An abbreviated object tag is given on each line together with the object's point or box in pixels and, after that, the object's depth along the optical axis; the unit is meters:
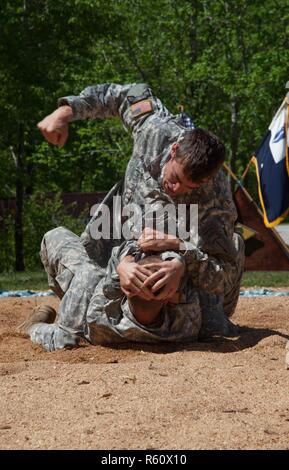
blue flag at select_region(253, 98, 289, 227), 17.21
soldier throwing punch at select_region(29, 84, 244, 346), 7.19
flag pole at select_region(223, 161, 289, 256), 19.49
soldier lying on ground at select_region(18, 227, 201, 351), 7.15
